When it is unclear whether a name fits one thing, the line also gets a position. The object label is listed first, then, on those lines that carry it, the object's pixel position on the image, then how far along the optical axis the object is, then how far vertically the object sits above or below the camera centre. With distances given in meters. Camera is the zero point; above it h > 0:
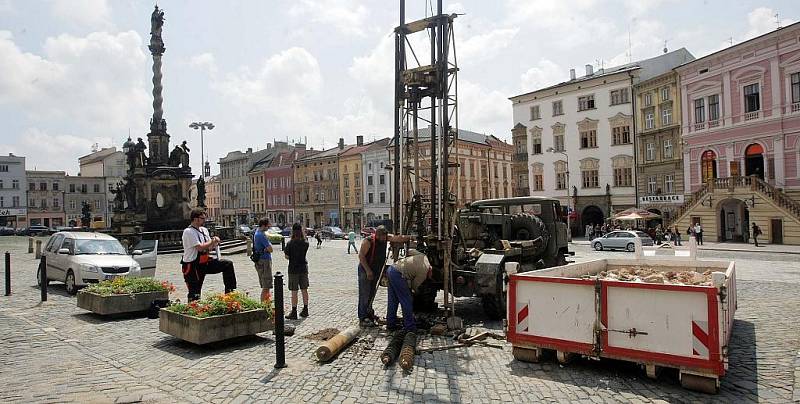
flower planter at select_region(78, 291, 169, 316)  9.73 -1.45
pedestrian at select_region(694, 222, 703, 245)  33.56 -1.79
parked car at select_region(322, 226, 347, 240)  51.84 -1.83
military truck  9.49 -0.74
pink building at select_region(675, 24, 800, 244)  31.52 +3.80
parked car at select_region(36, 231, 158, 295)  12.99 -0.93
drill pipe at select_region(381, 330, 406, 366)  6.92 -1.76
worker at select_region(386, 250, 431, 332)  8.38 -1.06
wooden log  7.00 -1.70
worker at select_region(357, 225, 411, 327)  9.10 -0.89
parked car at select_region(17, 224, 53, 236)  61.64 -1.01
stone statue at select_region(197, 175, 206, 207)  32.14 +1.48
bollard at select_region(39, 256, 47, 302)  12.29 -1.30
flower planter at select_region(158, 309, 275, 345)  7.41 -1.49
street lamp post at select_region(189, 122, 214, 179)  43.34 +7.04
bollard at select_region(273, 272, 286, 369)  6.68 -1.42
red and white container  5.73 -1.30
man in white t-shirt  8.95 -0.68
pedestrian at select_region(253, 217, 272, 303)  10.34 -0.70
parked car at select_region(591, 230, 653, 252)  31.06 -2.03
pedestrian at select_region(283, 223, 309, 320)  9.88 -0.83
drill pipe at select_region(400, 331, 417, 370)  6.72 -1.75
